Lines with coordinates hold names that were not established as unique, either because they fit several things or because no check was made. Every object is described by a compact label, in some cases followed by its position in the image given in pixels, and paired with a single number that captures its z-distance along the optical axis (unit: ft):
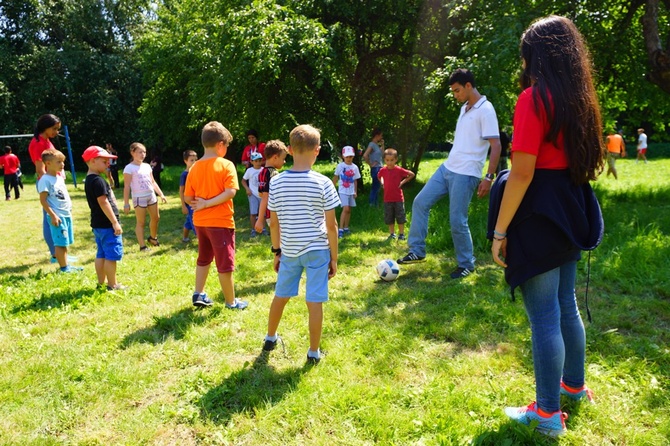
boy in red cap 17.63
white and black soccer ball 18.45
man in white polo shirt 17.33
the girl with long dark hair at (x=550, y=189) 7.92
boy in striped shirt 11.46
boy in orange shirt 15.35
